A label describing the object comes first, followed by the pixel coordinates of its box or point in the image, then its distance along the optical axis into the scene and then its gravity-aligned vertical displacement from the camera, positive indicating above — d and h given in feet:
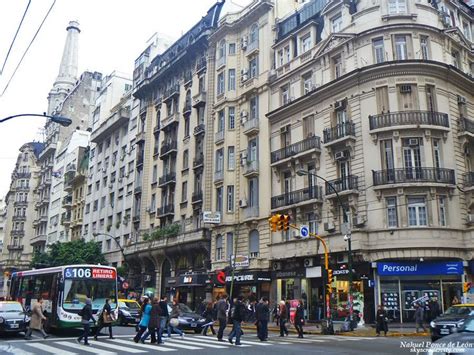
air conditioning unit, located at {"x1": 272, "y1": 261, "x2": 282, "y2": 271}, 110.53 +6.16
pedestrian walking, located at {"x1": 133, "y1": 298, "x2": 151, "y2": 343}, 57.61 -3.23
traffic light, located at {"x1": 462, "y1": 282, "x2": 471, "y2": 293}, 86.33 +1.06
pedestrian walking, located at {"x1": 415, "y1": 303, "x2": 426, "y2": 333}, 77.36 -3.59
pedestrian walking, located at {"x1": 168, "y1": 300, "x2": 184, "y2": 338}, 66.59 -3.63
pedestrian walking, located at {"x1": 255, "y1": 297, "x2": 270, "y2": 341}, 61.21 -3.10
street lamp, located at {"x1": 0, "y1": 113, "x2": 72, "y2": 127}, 49.56 +17.99
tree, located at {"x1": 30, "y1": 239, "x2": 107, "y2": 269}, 178.81 +14.23
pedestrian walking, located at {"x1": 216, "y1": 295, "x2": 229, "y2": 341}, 62.18 -2.55
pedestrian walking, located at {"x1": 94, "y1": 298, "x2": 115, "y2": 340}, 63.10 -3.10
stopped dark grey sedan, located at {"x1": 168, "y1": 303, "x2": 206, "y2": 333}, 76.95 -4.27
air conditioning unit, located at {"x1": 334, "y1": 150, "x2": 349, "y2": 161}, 99.67 +27.12
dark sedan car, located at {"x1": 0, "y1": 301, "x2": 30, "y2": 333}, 64.23 -3.11
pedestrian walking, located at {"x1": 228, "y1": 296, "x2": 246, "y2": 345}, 55.98 -2.75
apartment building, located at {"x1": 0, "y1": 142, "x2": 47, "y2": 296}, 292.61 +47.31
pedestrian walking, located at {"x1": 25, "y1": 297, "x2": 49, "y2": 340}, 61.93 -3.07
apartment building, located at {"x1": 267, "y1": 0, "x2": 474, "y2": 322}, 89.61 +26.29
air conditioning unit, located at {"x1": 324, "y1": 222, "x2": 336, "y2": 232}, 97.60 +12.87
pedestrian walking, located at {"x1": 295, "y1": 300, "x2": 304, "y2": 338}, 68.54 -3.50
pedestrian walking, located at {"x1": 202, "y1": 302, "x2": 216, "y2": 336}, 75.24 -3.51
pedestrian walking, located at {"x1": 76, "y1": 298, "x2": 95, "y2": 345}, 56.75 -2.70
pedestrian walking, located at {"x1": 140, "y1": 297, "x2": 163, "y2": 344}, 56.13 -2.91
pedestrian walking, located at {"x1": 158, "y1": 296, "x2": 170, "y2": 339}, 57.20 -2.52
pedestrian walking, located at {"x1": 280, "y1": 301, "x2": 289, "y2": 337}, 71.15 -3.71
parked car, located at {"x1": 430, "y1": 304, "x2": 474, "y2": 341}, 54.95 -3.01
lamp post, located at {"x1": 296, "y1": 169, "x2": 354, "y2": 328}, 75.89 +5.52
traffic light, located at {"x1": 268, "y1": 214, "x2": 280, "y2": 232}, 79.71 +11.31
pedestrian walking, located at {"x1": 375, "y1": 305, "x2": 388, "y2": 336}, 73.46 -4.00
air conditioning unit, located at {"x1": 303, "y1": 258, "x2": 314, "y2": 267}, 101.91 +6.33
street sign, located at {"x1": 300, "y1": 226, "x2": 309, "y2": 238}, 88.33 +10.93
